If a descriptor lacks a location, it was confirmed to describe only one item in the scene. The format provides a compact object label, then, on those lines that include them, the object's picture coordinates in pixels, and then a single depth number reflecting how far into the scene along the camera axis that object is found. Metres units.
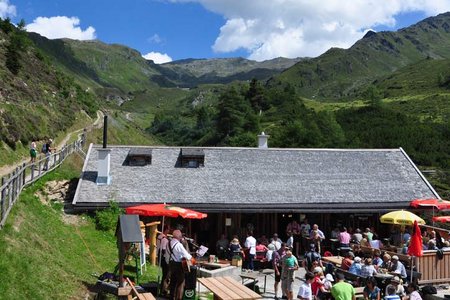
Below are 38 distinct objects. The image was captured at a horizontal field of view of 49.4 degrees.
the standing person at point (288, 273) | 14.64
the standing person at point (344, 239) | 20.50
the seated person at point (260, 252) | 20.62
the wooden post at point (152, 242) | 17.30
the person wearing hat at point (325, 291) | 14.09
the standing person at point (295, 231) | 22.00
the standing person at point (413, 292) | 13.29
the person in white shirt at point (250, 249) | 19.86
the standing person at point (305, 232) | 21.84
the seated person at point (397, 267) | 16.20
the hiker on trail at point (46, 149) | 29.11
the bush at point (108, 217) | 19.48
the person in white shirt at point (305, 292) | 12.89
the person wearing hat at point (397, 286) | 13.29
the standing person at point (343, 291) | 12.31
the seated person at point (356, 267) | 15.89
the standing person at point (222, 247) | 20.72
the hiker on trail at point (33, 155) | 25.16
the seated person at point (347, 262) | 16.56
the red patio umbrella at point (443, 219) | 20.73
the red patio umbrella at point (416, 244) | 16.06
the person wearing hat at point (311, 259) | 17.25
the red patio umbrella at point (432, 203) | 21.33
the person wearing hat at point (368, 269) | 15.43
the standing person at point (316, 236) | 20.12
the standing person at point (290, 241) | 20.22
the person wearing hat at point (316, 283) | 14.23
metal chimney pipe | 22.67
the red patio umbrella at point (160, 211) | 16.27
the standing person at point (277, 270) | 15.75
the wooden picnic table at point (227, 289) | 10.47
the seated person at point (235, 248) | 19.25
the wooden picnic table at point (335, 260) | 17.81
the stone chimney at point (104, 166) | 21.97
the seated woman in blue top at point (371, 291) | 13.69
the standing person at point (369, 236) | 20.14
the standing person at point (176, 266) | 11.59
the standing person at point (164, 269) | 12.36
